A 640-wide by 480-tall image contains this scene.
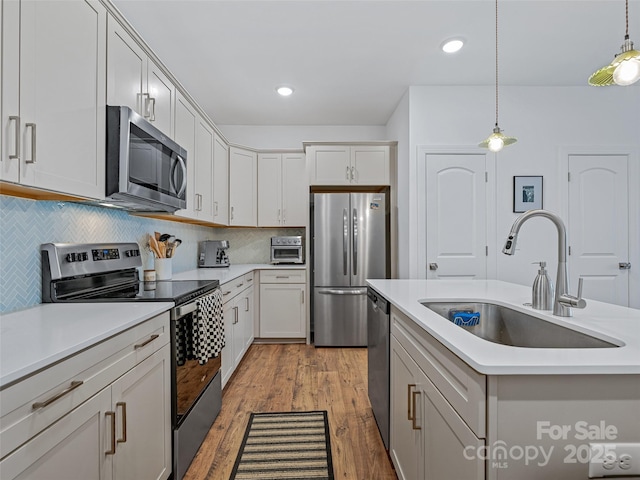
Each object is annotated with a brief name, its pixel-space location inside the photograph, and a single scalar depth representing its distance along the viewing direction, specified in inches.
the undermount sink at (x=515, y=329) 46.8
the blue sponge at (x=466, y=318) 66.7
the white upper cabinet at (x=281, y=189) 169.8
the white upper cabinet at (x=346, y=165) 160.2
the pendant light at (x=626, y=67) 47.9
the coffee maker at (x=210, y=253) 152.3
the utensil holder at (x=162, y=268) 100.4
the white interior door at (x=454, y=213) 135.3
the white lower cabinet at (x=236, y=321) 109.2
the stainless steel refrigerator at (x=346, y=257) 153.6
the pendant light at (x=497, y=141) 87.7
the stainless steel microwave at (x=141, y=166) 66.1
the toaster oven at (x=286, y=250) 167.9
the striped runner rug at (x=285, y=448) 70.7
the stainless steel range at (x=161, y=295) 65.6
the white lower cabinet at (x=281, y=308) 160.4
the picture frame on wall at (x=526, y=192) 135.5
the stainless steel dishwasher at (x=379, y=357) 75.2
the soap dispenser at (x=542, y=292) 55.7
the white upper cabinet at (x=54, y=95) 44.7
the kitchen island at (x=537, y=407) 31.9
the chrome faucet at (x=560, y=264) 50.6
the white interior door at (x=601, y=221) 136.9
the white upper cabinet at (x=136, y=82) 67.5
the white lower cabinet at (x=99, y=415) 32.5
